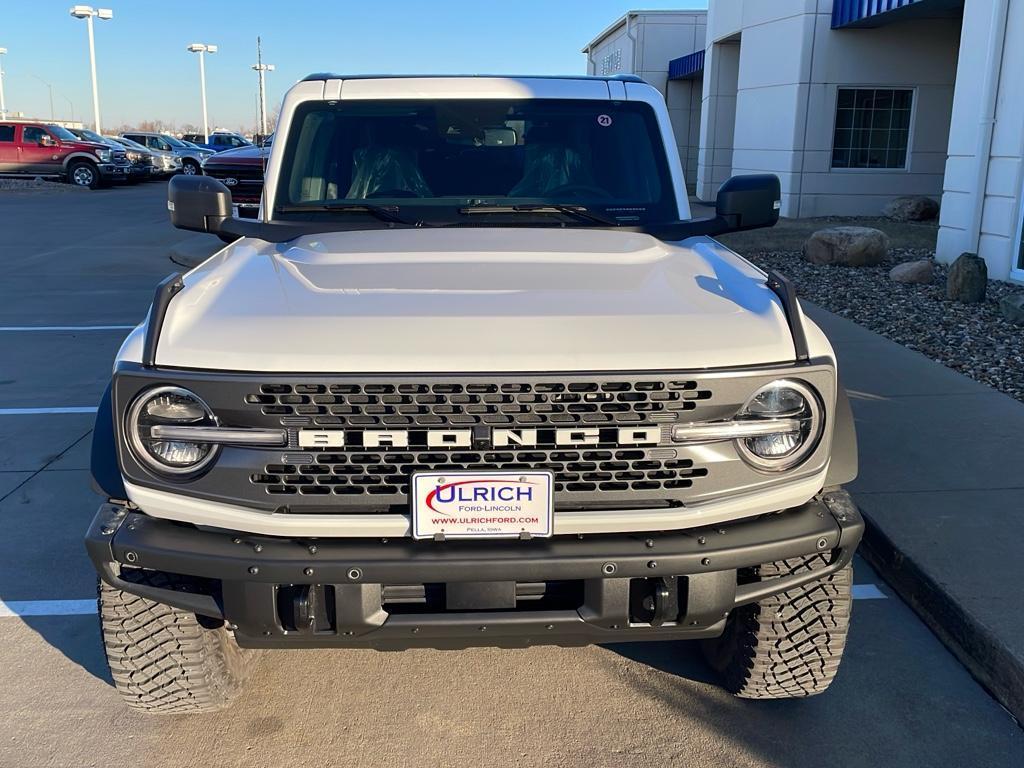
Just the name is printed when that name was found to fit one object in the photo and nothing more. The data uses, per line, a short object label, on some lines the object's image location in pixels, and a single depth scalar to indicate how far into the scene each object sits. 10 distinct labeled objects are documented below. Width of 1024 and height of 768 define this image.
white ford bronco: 2.32
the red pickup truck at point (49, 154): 29.00
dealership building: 16.83
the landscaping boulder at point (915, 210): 16.55
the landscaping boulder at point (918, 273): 10.00
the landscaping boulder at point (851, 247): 11.37
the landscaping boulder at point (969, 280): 8.84
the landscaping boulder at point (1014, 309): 8.00
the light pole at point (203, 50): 60.19
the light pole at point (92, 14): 45.19
